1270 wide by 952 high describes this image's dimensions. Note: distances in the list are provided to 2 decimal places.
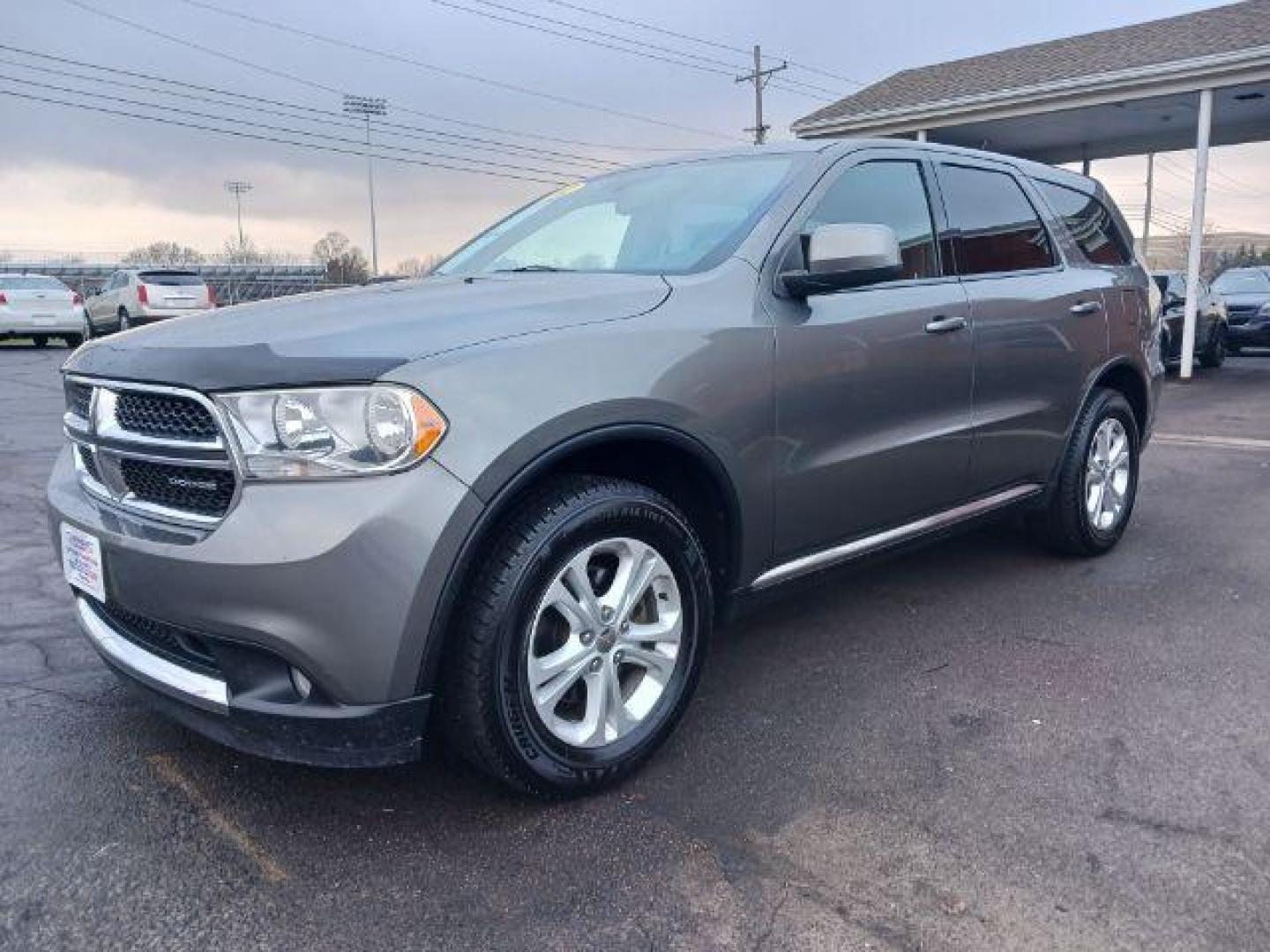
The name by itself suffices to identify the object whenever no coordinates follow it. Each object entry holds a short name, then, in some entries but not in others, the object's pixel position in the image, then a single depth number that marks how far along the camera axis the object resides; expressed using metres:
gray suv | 2.20
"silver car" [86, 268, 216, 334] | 20.12
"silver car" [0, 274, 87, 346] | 18.72
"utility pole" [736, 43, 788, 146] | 39.06
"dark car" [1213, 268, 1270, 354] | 15.74
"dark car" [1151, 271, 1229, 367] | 13.70
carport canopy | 13.12
